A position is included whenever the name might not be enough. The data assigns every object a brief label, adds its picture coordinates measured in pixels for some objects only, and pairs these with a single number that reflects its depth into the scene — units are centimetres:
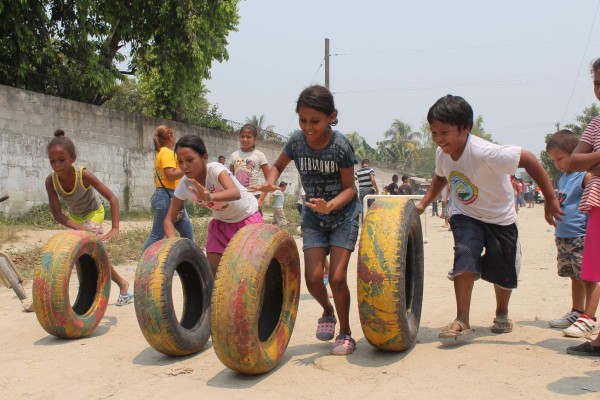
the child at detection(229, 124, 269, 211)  739
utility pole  2652
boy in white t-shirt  438
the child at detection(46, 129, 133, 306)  574
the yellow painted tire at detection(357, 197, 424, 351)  394
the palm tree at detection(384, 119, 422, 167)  7981
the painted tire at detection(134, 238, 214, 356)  417
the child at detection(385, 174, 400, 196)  2309
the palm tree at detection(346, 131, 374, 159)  6869
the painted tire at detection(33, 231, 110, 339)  487
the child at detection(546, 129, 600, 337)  498
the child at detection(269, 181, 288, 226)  1420
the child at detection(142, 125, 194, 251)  660
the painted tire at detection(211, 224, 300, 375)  363
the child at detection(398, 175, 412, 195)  2265
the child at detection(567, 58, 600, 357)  390
